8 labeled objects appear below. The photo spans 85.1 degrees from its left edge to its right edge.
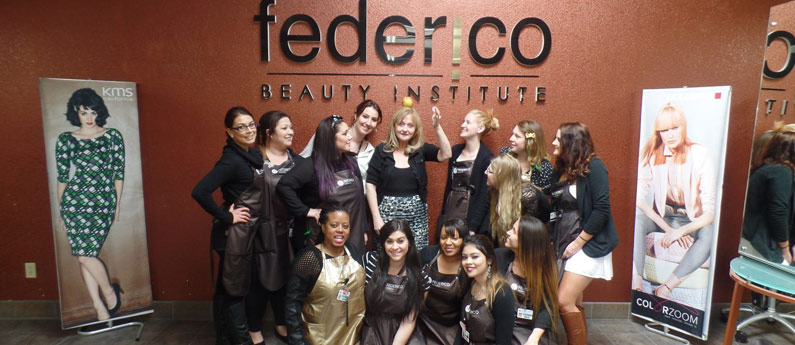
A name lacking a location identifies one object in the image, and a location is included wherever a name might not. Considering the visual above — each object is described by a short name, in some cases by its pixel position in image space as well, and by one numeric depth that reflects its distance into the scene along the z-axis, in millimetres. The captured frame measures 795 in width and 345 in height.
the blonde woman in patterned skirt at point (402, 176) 3049
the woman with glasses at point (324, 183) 2828
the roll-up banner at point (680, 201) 2967
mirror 2506
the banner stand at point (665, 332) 3213
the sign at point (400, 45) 3299
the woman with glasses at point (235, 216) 2672
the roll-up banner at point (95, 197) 2969
